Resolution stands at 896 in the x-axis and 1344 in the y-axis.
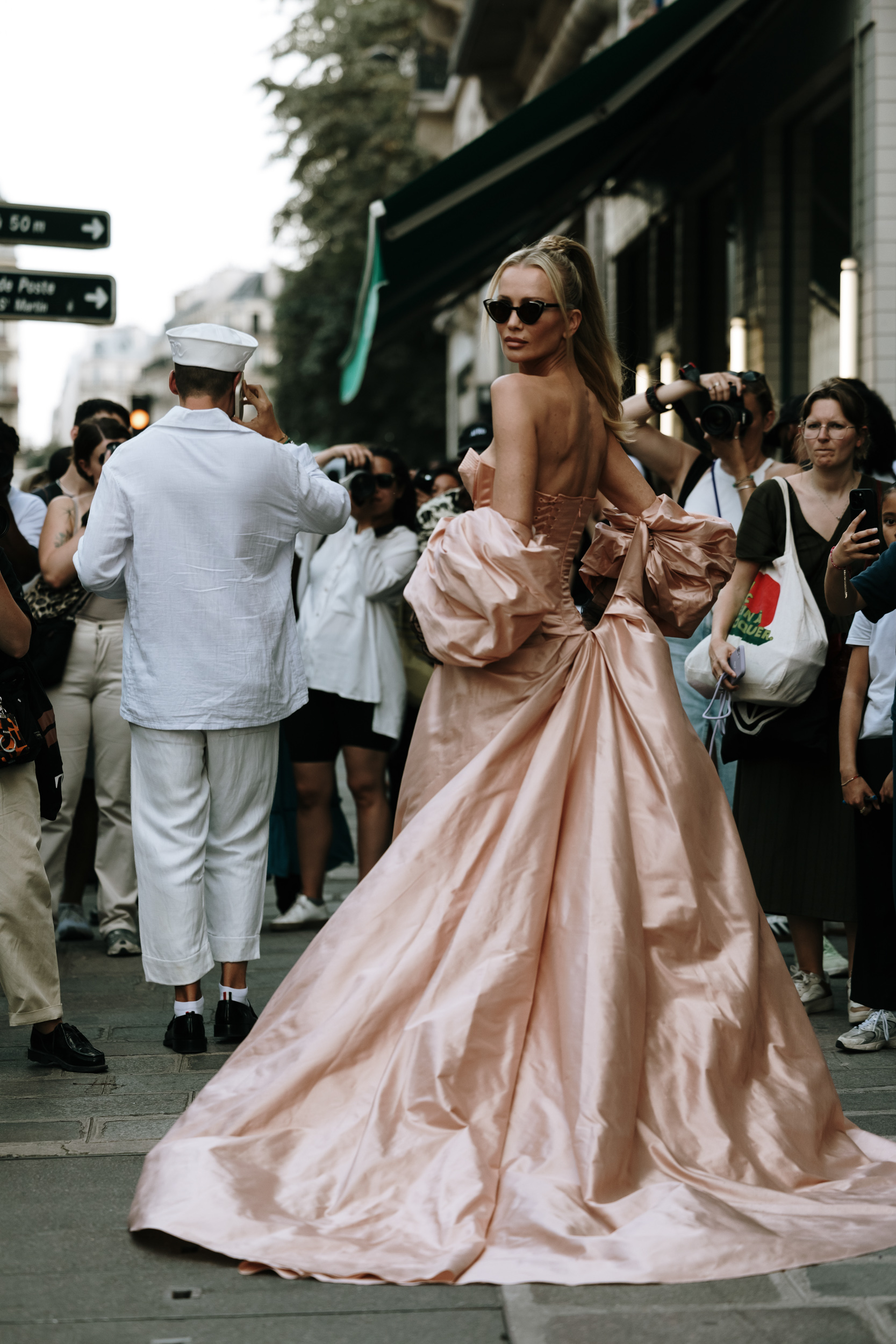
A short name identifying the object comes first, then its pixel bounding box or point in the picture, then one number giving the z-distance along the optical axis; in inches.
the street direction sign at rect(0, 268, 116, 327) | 328.2
